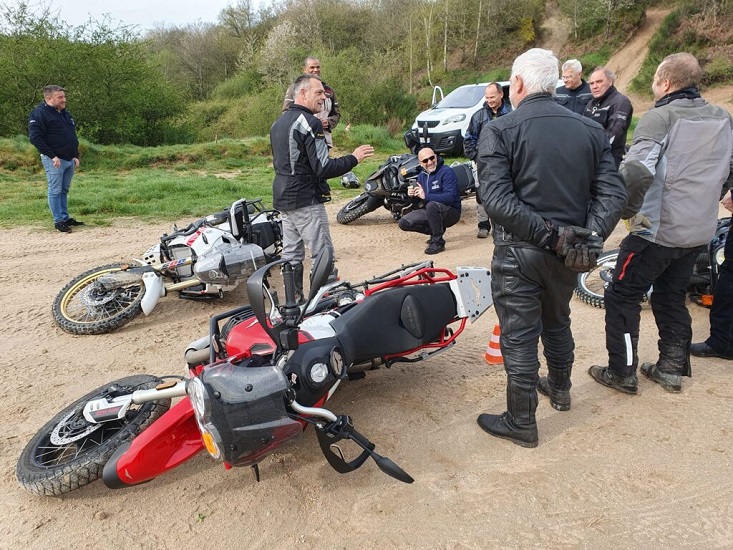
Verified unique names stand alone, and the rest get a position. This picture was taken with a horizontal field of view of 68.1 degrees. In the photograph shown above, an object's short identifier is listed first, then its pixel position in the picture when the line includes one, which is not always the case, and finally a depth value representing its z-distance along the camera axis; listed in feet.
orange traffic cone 12.44
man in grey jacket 9.85
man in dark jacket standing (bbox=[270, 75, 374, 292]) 14.24
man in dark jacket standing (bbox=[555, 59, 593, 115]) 19.20
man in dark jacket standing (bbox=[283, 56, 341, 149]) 21.68
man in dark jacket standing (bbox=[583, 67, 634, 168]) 17.84
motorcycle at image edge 13.97
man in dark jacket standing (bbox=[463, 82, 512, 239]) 20.86
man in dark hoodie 21.42
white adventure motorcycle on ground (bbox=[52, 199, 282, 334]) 14.87
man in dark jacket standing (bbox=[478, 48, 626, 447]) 8.23
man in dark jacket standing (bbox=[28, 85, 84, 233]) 24.18
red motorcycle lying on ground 6.99
